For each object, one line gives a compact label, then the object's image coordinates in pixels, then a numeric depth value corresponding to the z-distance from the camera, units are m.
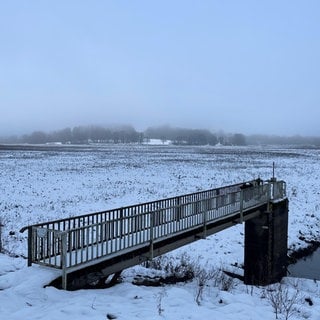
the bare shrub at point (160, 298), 7.48
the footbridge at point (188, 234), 8.76
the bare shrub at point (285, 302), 8.15
